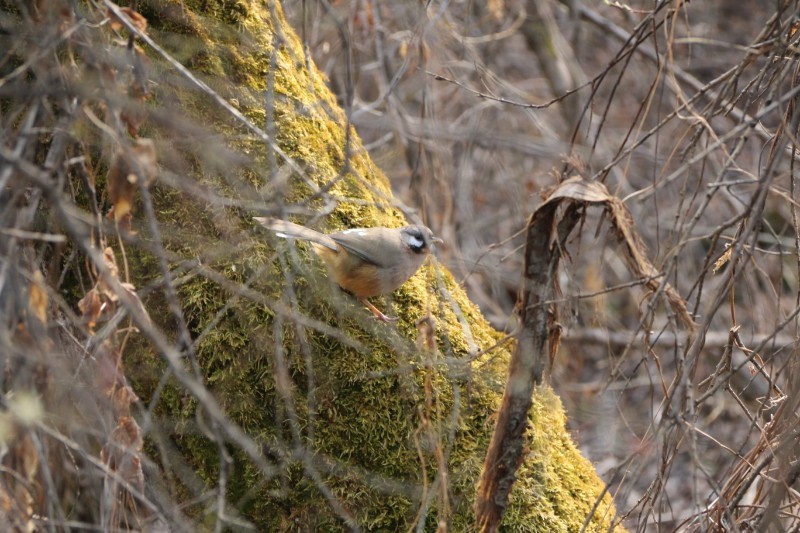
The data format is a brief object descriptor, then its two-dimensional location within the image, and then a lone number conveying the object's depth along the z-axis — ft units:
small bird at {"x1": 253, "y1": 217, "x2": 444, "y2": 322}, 21.99
